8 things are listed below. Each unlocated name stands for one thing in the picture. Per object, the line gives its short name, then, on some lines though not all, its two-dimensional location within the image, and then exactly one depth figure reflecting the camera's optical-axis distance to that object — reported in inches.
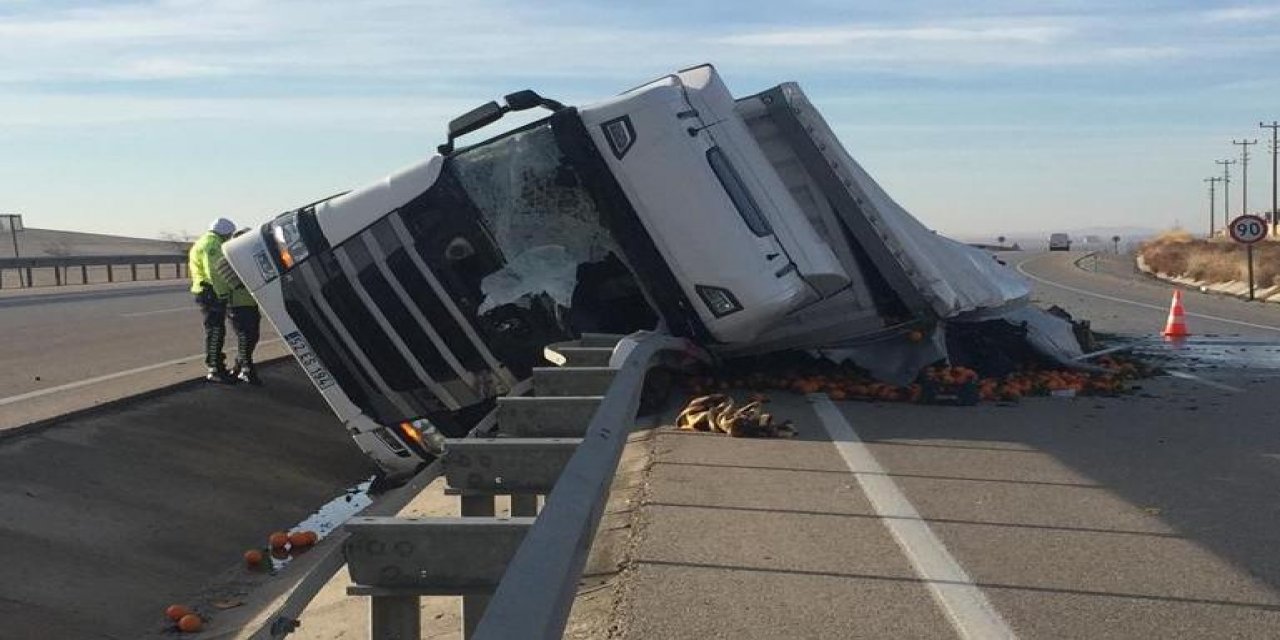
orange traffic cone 633.6
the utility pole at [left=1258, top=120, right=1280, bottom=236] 3615.7
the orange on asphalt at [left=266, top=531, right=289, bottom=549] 345.4
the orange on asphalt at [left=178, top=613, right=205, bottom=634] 284.7
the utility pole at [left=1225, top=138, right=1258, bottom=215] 4622.5
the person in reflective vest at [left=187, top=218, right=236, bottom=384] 498.3
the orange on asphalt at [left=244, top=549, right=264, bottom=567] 338.0
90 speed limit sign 1143.6
